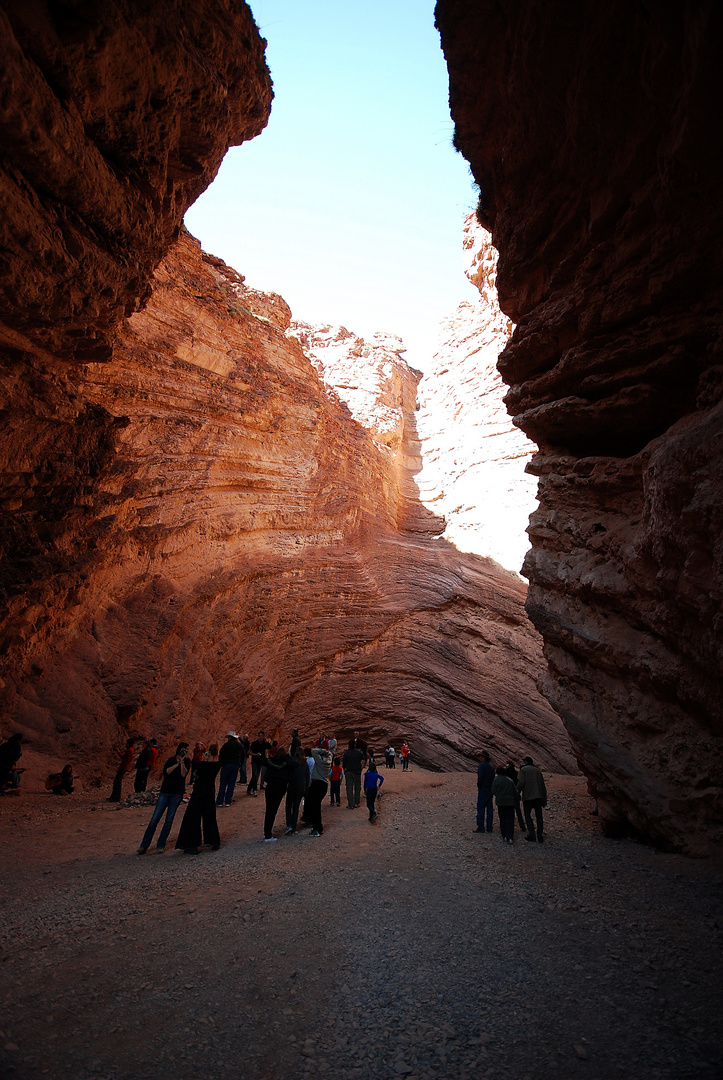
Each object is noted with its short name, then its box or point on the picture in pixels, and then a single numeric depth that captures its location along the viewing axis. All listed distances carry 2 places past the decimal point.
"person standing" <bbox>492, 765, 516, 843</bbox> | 7.74
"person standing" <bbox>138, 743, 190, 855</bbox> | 6.71
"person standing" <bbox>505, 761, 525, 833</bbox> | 8.25
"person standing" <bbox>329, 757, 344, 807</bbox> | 10.37
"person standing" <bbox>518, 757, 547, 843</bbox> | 7.85
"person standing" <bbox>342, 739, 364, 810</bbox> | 9.89
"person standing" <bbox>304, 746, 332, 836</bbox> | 7.78
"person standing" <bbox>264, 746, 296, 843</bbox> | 7.25
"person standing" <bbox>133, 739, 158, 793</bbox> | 9.73
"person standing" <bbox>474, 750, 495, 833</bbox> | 8.31
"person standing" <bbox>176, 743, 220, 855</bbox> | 6.59
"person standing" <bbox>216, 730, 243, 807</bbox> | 9.18
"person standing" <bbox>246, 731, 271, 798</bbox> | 10.77
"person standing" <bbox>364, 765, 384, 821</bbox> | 8.73
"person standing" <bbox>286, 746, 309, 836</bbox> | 7.84
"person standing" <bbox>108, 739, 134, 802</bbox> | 9.30
